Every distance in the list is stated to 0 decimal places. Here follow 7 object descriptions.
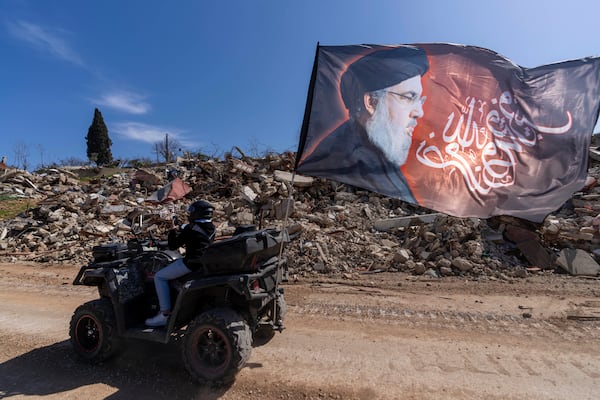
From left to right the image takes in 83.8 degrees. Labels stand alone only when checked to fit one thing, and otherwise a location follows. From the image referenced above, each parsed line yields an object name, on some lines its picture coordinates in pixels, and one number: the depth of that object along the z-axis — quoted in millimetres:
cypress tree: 43141
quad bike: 3566
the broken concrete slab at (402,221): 10023
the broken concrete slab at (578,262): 7660
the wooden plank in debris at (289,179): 14039
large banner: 3469
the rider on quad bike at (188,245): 3939
